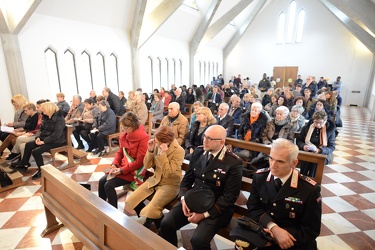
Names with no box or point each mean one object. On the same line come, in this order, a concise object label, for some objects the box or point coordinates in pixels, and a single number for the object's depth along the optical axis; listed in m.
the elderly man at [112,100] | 6.41
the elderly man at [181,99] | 8.02
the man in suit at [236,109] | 5.25
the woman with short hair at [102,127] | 5.14
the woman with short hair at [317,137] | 3.58
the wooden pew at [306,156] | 2.37
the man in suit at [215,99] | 8.77
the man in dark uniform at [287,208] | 1.61
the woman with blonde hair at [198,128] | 3.59
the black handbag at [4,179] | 3.54
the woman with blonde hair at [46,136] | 3.99
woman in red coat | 2.76
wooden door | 16.30
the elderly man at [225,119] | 3.96
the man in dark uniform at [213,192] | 1.99
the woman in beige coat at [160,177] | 2.35
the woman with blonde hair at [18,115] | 4.89
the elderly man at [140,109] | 5.90
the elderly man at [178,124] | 4.00
